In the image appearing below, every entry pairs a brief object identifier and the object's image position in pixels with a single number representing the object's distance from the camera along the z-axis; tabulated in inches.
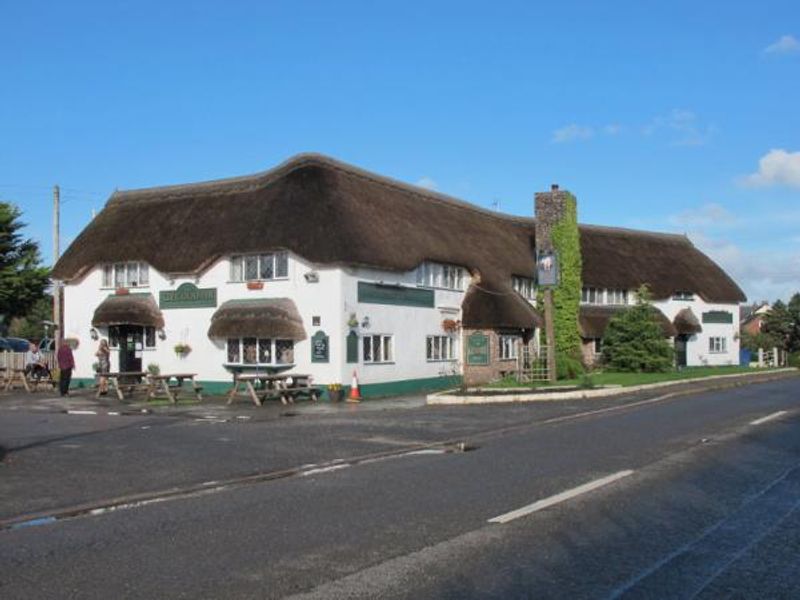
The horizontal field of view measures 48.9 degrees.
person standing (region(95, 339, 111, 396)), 1164.4
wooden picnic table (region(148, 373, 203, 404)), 968.3
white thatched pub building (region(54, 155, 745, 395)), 1059.9
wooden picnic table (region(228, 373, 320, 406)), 951.0
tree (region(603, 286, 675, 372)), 1481.3
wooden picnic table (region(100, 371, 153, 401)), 997.5
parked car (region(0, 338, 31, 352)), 1689.2
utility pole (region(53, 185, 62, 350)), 1392.7
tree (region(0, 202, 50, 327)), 1517.0
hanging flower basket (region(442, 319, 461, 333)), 1240.2
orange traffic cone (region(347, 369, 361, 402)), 1024.9
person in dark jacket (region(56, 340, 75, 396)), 1090.1
